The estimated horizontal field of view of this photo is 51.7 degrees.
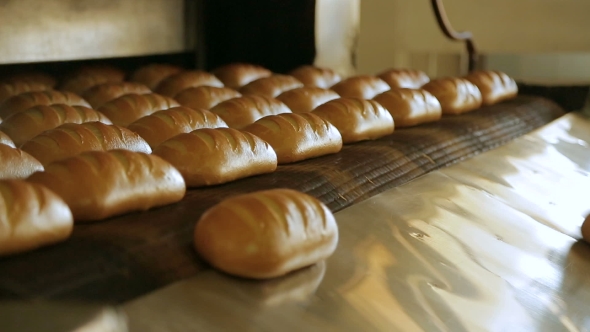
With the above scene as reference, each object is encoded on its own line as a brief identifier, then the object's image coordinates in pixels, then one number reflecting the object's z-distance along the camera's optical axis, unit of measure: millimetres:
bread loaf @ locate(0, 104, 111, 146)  1854
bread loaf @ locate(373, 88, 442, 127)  2328
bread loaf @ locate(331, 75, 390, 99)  2711
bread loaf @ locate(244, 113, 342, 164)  1773
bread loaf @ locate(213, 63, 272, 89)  3051
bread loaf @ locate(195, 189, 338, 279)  1125
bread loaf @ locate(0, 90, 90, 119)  2189
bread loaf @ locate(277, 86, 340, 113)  2404
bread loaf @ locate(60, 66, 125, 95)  2785
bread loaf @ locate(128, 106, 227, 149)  1813
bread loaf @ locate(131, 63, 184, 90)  3049
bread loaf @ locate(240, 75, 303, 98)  2744
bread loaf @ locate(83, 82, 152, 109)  2480
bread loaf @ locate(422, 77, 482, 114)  2658
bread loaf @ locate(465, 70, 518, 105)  2967
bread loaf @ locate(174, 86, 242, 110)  2430
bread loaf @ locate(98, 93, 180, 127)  2123
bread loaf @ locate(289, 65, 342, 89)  3104
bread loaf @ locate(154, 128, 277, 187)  1515
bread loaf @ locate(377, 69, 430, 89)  3016
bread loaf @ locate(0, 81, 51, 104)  2484
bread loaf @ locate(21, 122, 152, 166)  1532
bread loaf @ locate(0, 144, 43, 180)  1341
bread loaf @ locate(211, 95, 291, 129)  2111
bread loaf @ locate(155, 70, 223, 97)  2777
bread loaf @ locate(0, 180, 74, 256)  1049
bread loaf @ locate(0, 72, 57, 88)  2650
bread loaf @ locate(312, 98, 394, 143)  2037
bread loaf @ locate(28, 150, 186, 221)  1227
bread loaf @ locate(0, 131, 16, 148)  1641
